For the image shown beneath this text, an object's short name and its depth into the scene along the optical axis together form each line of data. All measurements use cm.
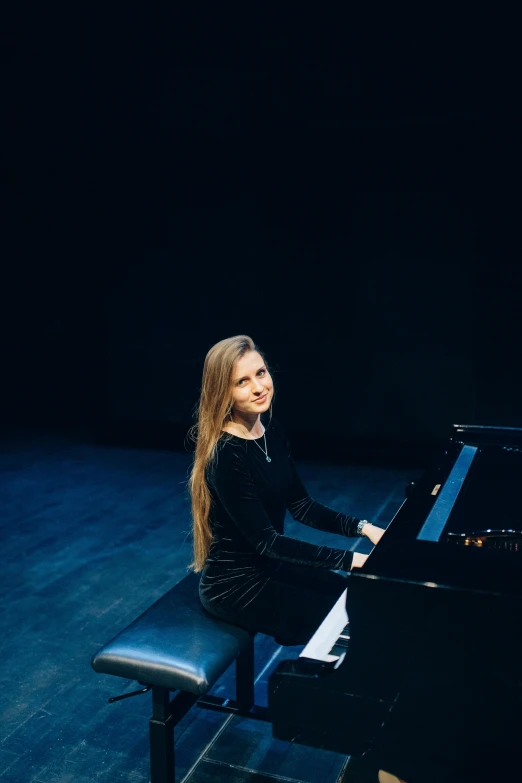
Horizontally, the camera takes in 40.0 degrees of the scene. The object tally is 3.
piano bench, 189
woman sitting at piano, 204
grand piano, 134
